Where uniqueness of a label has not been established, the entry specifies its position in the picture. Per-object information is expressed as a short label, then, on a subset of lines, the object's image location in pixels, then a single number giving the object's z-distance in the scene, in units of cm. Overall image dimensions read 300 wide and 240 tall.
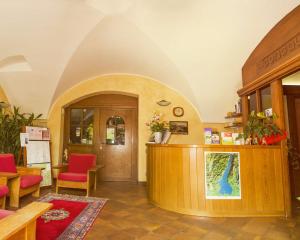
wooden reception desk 295
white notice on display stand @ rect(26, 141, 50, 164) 451
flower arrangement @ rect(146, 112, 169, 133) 408
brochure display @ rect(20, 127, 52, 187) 446
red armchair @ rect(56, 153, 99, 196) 394
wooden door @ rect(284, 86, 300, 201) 392
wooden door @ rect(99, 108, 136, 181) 571
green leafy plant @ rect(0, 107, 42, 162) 446
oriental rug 228
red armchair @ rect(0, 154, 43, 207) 329
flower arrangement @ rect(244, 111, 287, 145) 306
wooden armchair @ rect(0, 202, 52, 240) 121
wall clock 546
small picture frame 541
